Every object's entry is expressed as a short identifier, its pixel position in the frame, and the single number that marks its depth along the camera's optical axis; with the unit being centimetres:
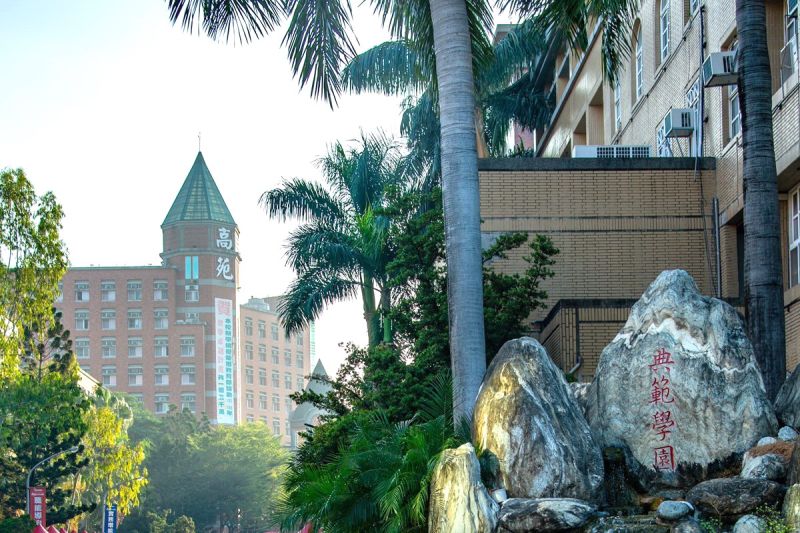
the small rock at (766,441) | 1372
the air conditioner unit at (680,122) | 2489
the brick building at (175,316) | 14000
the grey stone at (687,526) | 1274
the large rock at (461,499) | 1331
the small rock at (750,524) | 1259
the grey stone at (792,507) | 1238
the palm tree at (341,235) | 3003
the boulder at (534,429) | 1377
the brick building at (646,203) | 2366
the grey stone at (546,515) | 1316
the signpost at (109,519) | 6044
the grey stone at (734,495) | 1288
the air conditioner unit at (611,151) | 2677
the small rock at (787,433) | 1392
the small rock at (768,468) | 1321
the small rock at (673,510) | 1287
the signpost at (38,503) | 4394
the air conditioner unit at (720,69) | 2141
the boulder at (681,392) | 1409
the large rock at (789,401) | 1448
